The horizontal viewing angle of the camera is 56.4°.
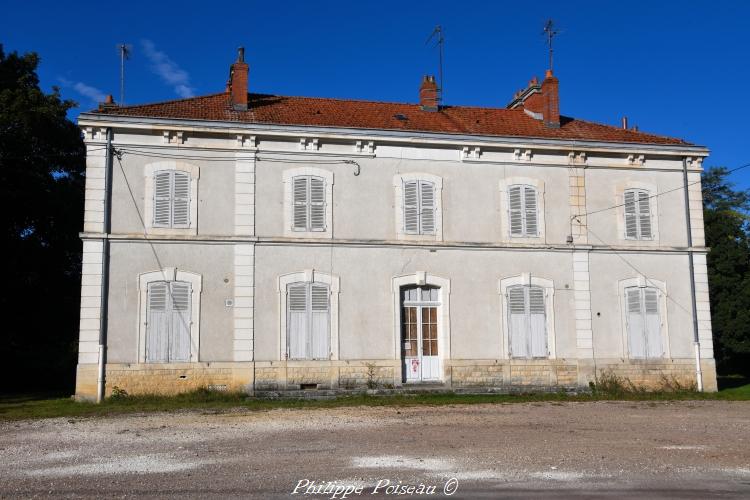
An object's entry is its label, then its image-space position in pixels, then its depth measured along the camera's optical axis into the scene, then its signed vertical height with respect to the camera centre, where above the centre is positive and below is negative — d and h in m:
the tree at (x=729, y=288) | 22.61 +1.24
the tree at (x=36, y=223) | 18.05 +3.03
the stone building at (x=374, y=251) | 14.42 +1.71
